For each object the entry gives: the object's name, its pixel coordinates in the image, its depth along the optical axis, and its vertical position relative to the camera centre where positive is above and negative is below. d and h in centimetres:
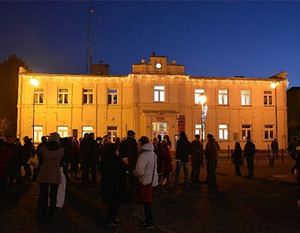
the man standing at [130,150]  912 -45
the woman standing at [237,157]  1506 -105
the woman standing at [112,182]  645 -98
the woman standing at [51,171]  698 -83
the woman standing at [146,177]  645 -89
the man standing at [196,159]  1327 -102
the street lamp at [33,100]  2575 +331
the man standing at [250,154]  1470 -88
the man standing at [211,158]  1270 -94
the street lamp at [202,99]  2098 +245
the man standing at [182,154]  1141 -69
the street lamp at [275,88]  3438 +527
